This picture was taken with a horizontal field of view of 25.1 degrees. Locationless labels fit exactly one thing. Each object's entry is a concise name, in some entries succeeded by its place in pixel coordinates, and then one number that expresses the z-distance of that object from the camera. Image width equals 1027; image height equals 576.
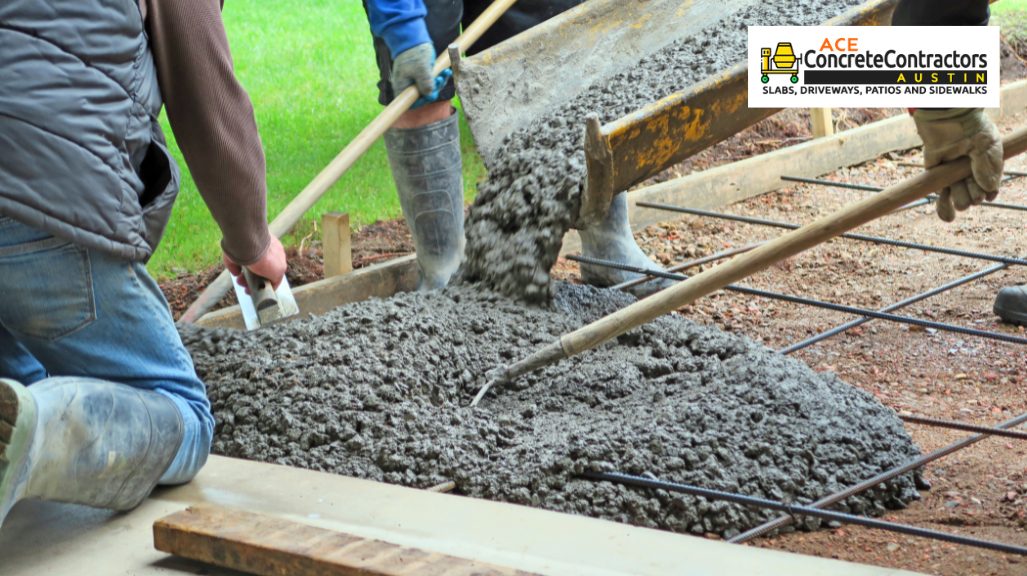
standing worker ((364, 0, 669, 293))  7.52
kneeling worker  3.47
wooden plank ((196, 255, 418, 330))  6.91
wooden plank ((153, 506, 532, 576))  3.49
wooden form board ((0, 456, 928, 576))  3.66
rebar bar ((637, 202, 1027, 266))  6.67
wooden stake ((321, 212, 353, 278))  7.37
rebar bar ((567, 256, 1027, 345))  5.73
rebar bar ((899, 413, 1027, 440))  4.79
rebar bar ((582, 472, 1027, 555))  3.96
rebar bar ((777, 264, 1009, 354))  6.19
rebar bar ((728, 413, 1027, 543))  4.33
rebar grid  4.11
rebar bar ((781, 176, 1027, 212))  7.81
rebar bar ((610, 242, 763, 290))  7.23
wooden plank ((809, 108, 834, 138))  10.55
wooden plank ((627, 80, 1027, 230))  9.19
